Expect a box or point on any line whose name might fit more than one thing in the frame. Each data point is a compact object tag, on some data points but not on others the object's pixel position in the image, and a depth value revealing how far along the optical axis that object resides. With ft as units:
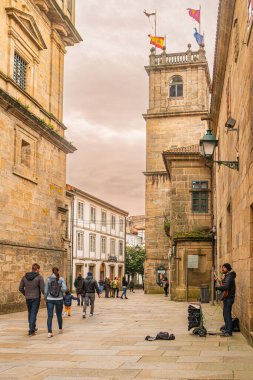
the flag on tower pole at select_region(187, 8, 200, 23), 139.44
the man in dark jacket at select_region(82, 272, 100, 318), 53.62
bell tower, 139.95
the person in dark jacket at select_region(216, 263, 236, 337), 36.81
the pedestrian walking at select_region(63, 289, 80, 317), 53.99
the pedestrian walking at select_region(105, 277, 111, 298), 113.19
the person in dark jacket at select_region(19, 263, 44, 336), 40.57
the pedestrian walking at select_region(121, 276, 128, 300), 102.72
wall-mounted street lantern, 39.42
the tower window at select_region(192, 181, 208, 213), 95.04
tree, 234.79
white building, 163.02
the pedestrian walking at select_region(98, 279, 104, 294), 138.92
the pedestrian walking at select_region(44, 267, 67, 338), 40.55
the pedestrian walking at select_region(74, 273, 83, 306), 73.00
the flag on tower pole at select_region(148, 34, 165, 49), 149.69
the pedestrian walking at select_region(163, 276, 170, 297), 116.16
